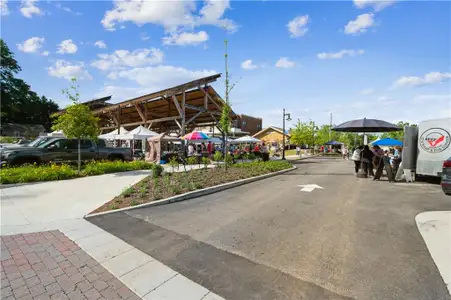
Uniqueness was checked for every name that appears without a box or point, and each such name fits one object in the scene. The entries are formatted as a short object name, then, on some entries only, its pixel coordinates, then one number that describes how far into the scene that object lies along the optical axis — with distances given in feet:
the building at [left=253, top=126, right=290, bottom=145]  168.86
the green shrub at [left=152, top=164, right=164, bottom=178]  30.94
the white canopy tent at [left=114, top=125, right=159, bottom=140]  58.90
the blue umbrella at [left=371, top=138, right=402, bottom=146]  58.44
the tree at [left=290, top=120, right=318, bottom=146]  114.62
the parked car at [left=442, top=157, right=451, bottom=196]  20.84
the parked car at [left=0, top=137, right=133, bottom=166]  34.37
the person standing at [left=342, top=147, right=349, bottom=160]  99.41
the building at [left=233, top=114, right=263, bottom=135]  187.96
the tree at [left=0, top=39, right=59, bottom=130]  144.05
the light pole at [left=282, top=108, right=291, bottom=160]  85.40
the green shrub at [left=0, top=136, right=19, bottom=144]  96.81
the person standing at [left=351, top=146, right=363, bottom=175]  38.73
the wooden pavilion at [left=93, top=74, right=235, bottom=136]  66.23
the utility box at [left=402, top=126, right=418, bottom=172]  31.96
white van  29.04
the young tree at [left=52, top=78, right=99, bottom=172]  34.73
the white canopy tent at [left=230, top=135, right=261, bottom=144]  76.28
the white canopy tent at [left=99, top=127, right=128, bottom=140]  65.02
